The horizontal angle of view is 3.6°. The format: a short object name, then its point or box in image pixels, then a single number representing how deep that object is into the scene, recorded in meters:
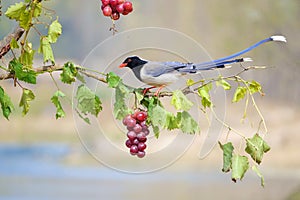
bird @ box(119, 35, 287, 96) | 13.80
